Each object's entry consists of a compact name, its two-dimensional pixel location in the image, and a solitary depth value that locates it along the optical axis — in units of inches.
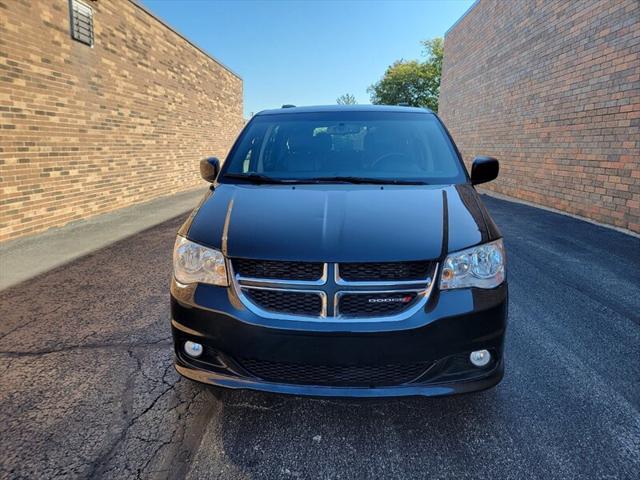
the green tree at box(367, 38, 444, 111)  1697.8
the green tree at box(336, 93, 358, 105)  2378.2
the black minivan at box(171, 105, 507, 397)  67.9
